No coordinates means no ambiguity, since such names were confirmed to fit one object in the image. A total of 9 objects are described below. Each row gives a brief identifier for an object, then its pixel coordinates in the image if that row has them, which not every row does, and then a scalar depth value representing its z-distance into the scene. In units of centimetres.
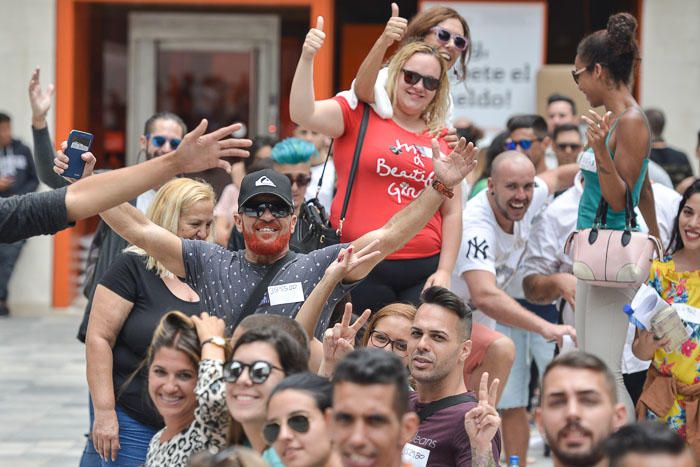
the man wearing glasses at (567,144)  1825
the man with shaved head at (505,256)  1334
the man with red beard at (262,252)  1023
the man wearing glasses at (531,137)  1747
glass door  3080
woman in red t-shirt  1230
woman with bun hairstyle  1164
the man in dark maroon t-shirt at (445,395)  957
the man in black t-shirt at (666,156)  2016
